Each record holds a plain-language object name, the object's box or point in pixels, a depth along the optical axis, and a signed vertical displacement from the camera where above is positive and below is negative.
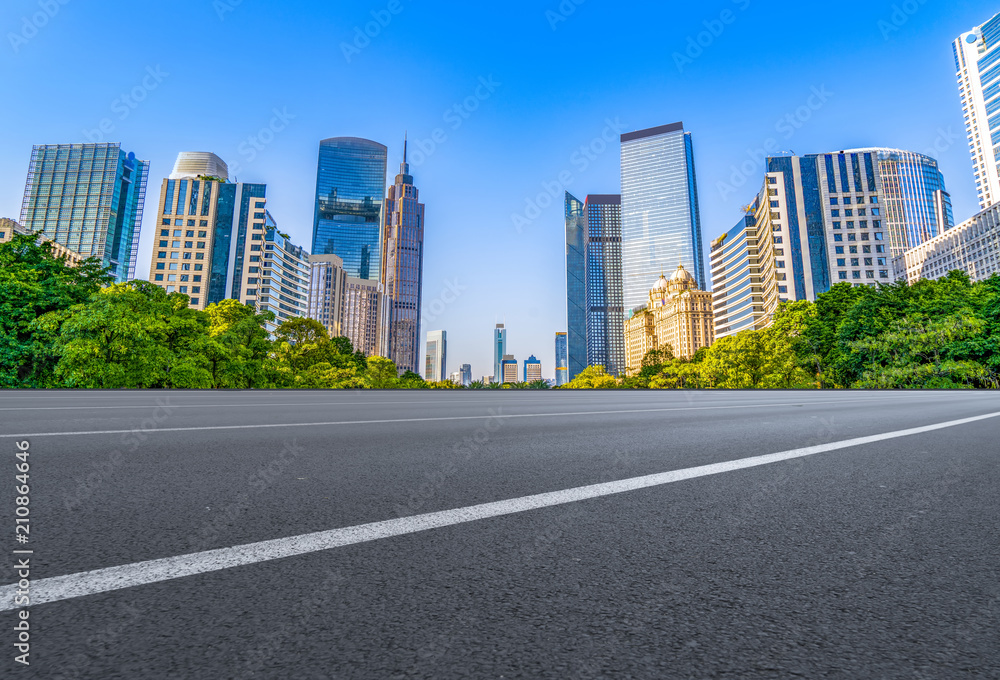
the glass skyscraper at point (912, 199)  171.00 +66.93
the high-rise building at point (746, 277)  114.88 +29.66
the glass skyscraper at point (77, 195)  168.25 +65.67
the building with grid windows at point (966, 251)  101.06 +33.19
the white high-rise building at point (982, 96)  133.75 +82.77
